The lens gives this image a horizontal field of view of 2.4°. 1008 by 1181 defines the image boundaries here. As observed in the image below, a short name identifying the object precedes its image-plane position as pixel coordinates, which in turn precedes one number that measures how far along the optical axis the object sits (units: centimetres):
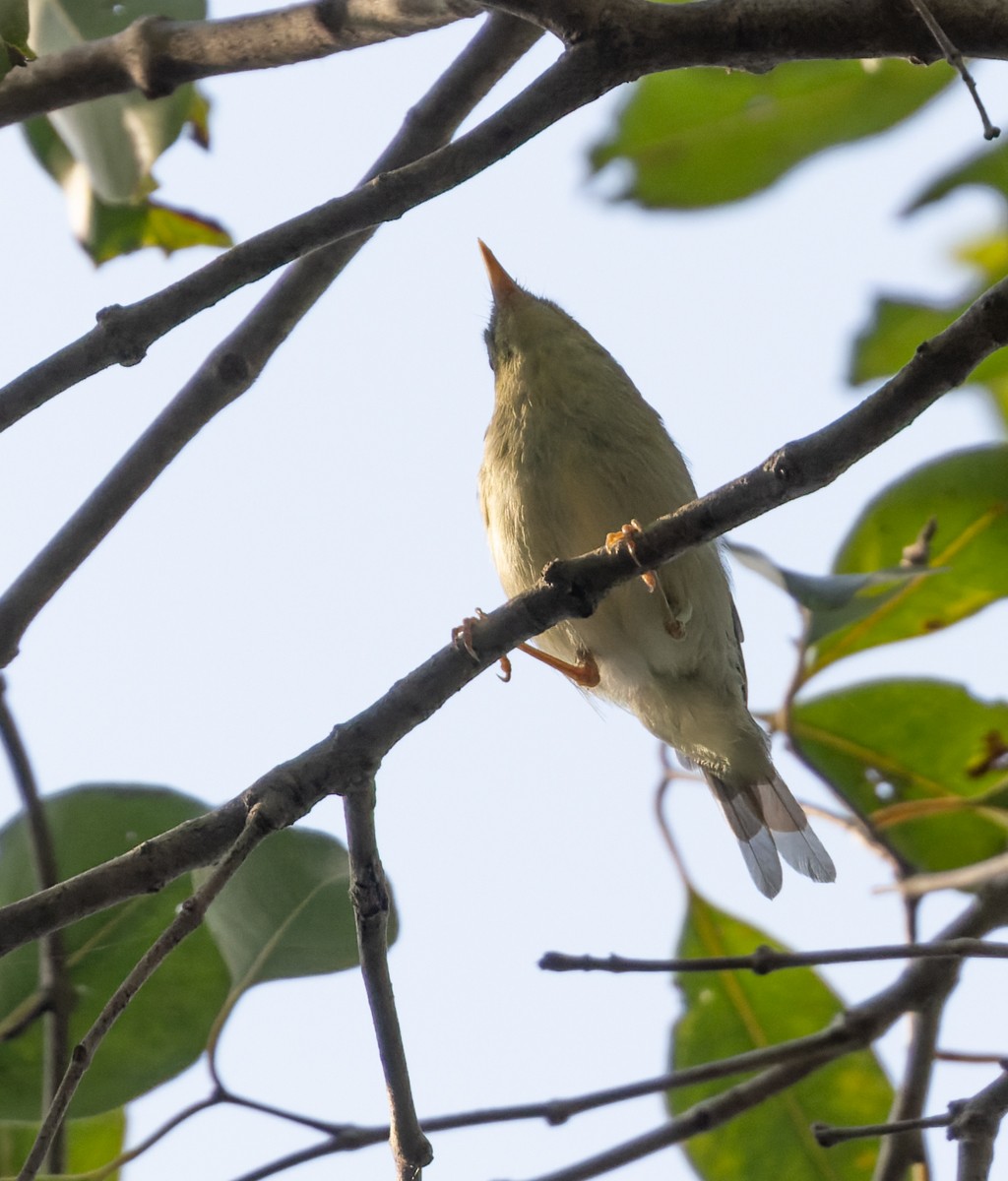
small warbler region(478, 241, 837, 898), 456
